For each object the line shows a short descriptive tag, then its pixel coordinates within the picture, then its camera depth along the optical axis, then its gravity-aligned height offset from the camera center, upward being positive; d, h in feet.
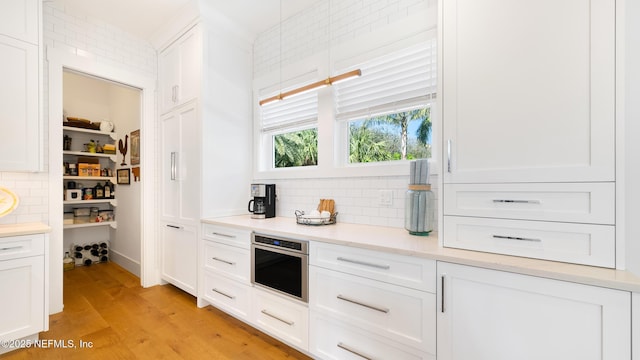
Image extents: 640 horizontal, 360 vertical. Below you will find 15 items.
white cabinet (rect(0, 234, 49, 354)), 6.41 -2.68
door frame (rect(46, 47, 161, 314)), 8.59 +0.78
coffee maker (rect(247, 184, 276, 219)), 9.07 -0.79
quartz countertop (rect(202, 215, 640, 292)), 3.31 -1.25
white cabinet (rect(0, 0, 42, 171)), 6.84 +2.38
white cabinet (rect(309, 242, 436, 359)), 4.51 -2.37
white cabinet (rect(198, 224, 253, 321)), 7.48 -2.78
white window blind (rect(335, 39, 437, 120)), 6.59 +2.49
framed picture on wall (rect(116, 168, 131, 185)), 13.03 +0.06
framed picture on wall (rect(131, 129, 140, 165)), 12.29 +1.39
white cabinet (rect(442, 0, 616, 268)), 3.60 +0.75
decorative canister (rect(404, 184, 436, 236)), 5.82 -0.70
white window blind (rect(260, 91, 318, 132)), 9.02 +2.29
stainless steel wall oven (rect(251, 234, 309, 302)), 6.13 -2.14
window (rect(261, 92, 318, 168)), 9.16 +1.69
